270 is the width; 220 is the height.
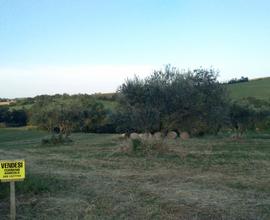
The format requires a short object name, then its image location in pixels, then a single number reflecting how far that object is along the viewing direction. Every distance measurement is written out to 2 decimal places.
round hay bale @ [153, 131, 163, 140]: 12.83
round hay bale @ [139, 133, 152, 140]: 12.80
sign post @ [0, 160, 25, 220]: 4.41
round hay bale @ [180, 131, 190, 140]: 21.73
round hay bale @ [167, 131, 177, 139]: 20.30
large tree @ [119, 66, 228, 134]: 12.99
